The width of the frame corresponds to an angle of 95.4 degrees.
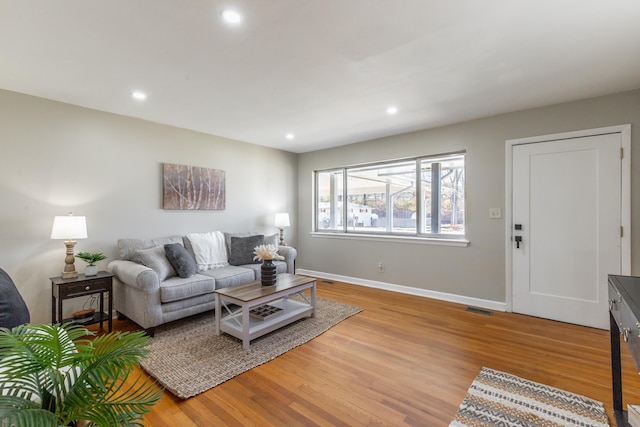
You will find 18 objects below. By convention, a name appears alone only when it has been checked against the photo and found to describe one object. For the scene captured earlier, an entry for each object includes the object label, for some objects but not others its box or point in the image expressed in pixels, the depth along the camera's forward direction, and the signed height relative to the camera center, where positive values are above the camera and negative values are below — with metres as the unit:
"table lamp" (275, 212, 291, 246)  4.95 -0.12
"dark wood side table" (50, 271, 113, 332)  2.65 -0.72
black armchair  1.27 -0.44
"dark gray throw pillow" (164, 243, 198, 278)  3.18 -0.51
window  3.95 +0.24
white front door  2.90 -0.15
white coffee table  2.56 -1.00
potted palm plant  0.73 -0.43
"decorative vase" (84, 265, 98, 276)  2.88 -0.56
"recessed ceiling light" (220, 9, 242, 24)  1.67 +1.16
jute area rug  2.08 -1.17
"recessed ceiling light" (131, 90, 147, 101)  2.78 +1.17
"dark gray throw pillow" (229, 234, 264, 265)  3.93 -0.50
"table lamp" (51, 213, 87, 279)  2.72 -0.17
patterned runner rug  1.66 -1.18
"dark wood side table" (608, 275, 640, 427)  1.27 -0.54
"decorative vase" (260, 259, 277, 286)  2.99 -0.61
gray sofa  2.75 -0.71
